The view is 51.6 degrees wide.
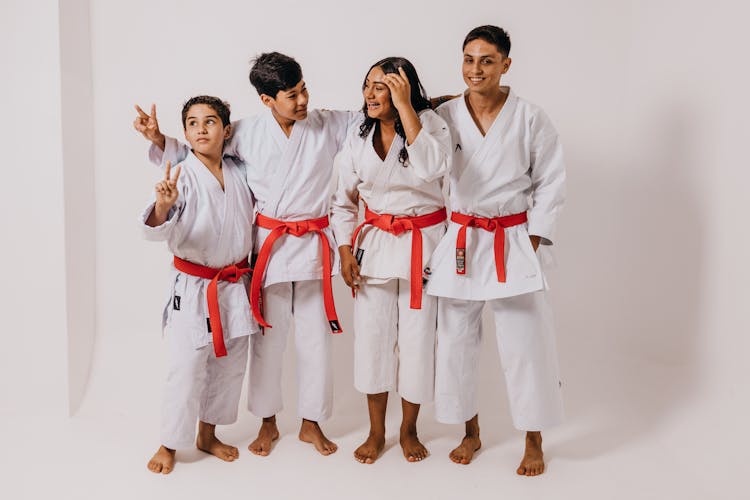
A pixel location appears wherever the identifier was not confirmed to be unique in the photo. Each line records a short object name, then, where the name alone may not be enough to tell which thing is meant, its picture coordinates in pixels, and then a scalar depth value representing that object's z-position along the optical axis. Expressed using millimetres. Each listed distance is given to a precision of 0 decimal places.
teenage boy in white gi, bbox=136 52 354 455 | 2961
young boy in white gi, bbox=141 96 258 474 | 2893
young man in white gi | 2824
